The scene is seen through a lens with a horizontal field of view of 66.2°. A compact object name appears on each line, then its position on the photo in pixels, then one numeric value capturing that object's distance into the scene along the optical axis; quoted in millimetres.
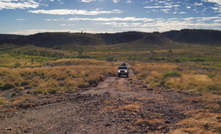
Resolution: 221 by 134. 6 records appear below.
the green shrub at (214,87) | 13675
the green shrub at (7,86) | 16950
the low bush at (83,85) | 17431
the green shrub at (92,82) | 19021
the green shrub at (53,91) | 15160
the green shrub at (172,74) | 20246
